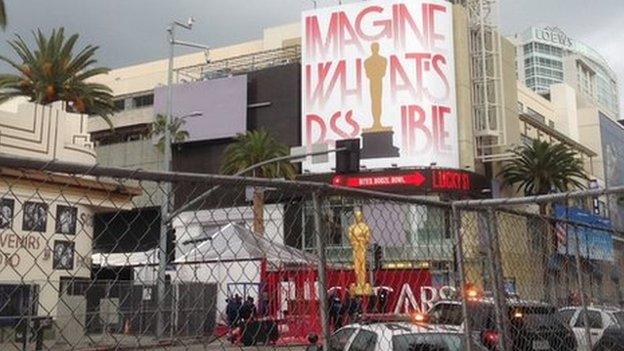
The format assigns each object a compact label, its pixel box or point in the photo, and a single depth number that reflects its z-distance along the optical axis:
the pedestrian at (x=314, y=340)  6.27
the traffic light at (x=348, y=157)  21.53
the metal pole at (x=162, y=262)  4.41
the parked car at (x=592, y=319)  6.87
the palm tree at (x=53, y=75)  40.91
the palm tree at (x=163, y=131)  53.72
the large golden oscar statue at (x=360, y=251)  5.82
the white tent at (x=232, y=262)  5.02
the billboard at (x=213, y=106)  53.03
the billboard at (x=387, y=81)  50.12
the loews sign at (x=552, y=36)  150.50
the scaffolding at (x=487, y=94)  53.34
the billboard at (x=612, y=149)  79.62
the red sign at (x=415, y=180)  48.84
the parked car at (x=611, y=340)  8.57
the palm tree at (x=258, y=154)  46.41
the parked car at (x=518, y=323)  6.23
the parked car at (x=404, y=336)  6.24
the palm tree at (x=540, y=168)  54.38
